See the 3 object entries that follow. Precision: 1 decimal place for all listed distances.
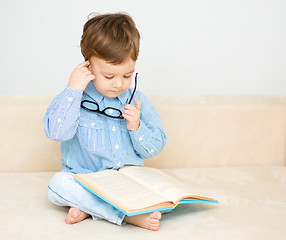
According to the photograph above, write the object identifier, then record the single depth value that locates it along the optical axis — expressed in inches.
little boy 64.6
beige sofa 64.6
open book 61.5
